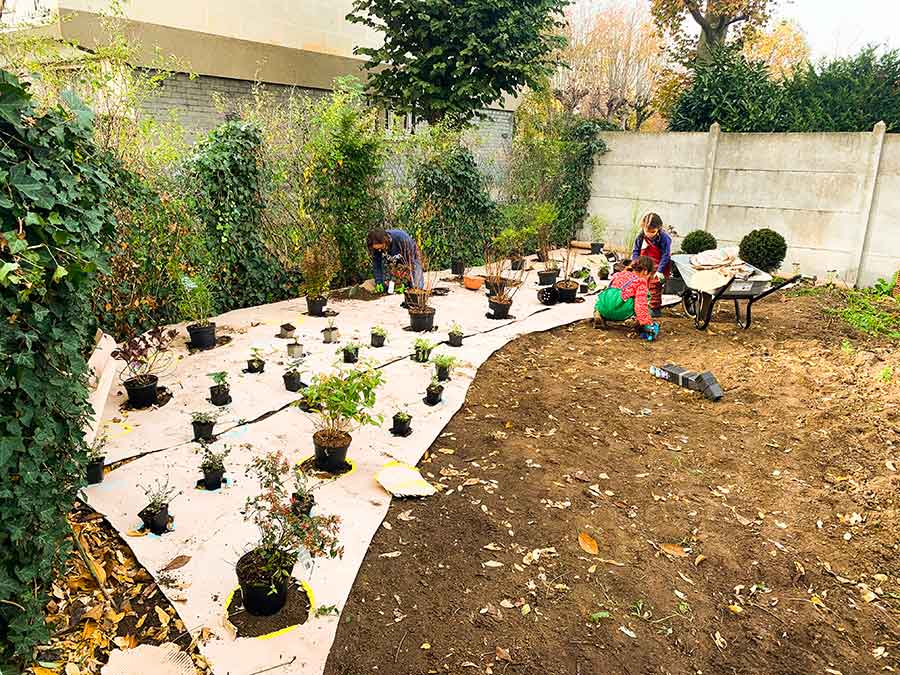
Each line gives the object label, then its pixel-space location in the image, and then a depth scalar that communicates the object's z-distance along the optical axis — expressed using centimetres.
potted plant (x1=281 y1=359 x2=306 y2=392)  460
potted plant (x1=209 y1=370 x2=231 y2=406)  430
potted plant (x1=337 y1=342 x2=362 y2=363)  515
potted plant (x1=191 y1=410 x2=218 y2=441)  387
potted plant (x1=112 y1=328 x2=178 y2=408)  426
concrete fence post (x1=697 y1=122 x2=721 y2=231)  940
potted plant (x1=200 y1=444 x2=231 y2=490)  330
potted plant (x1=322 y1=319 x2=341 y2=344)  577
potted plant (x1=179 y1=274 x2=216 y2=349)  542
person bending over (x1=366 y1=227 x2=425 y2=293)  712
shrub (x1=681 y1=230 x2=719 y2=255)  875
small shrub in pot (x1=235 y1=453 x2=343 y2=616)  247
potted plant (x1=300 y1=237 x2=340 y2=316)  663
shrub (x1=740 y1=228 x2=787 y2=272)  825
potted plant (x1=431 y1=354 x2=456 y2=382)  497
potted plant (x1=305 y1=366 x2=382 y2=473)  354
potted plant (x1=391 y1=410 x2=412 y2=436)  411
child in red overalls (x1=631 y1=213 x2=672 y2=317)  677
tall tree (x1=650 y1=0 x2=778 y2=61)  1430
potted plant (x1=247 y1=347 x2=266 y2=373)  496
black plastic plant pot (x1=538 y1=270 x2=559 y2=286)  857
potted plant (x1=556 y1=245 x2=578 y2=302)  763
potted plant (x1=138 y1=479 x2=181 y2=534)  296
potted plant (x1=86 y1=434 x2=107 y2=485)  329
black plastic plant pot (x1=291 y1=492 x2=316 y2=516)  301
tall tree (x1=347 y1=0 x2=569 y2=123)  900
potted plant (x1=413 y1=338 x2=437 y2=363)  535
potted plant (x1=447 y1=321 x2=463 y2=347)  591
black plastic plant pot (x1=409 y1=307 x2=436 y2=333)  628
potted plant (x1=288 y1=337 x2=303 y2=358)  530
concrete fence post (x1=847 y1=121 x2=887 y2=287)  785
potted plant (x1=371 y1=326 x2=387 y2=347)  572
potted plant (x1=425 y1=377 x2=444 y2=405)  458
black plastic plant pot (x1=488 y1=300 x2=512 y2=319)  695
